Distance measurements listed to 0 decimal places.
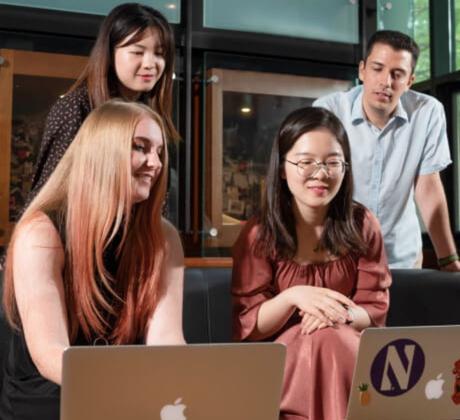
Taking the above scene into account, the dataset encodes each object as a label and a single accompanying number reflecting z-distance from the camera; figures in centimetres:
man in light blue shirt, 218
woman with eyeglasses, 158
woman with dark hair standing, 178
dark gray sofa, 192
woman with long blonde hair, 129
